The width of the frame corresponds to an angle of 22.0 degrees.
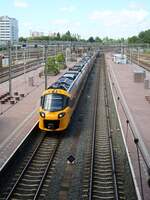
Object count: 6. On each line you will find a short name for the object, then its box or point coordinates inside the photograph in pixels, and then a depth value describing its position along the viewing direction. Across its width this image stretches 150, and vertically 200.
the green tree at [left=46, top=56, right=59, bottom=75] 52.31
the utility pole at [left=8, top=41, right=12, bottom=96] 30.17
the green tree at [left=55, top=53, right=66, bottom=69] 62.15
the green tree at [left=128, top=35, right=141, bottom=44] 126.46
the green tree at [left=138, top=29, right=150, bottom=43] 116.66
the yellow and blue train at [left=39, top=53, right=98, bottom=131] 19.50
